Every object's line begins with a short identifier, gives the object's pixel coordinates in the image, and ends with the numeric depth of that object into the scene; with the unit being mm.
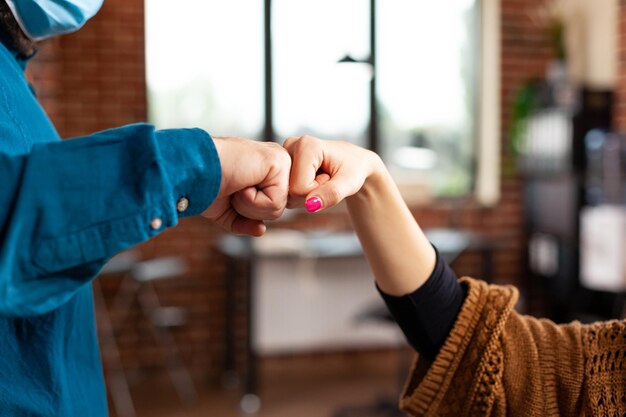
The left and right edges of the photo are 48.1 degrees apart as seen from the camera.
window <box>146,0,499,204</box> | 4527
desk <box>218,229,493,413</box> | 3986
